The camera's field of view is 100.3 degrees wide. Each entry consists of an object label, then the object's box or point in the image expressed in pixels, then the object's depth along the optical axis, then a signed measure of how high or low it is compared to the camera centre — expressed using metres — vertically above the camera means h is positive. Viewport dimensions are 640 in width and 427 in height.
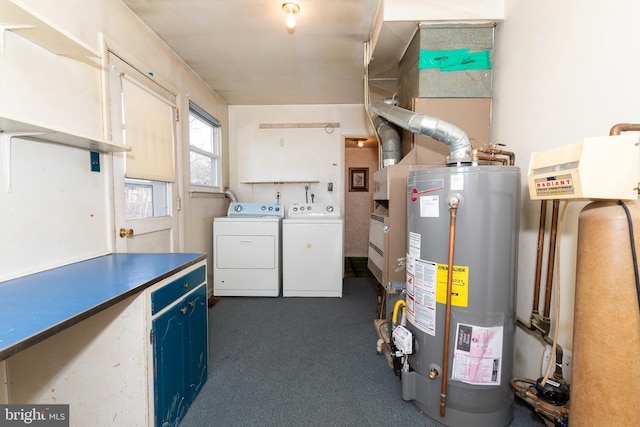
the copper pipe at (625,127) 0.85 +0.24
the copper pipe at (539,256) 1.32 -0.27
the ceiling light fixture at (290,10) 1.77 +1.29
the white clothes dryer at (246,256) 2.98 -0.63
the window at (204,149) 2.94 +0.60
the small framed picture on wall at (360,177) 5.28 +0.46
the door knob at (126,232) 1.75 -0.22
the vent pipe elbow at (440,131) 1.42 +0.40
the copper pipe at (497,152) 1.43 +0.27
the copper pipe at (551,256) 1.25 -0.26
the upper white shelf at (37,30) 0.99 +0.71
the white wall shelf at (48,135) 1.02 +0.28
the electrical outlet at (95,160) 1.56 +0.22
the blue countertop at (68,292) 0.71 -0.35
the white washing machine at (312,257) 2.99 -0.64
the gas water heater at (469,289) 1.23 -0.41
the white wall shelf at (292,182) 3.68 +0.26
